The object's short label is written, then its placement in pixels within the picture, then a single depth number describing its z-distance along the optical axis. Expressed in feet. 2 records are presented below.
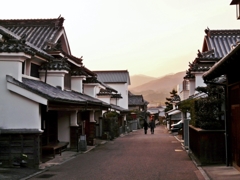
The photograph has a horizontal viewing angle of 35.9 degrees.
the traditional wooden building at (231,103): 40.00
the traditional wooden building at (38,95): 47.37
